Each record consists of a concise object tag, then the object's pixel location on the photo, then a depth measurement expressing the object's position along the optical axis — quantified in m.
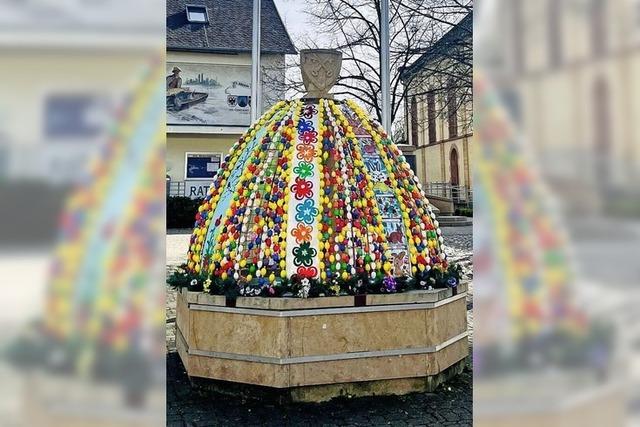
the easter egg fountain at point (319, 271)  4.45
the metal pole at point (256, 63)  6.73
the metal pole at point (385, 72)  6.51
